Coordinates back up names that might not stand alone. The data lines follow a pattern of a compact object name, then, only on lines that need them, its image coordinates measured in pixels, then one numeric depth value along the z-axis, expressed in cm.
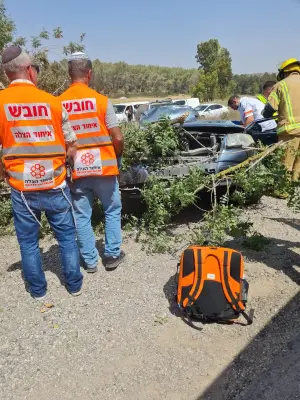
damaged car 516
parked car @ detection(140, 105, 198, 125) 835
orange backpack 326
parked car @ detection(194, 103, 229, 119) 2578
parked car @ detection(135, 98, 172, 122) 1161
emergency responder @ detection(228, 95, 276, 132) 778
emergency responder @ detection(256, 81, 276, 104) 784
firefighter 479
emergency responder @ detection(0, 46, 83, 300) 323
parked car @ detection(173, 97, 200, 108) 2787
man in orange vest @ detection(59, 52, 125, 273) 369
